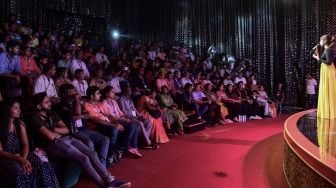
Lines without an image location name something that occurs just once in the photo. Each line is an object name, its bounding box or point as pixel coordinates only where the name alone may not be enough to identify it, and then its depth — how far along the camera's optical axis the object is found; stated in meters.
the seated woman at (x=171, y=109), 6.34
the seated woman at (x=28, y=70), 5.20
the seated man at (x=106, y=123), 4.20
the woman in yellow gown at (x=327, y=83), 5.31
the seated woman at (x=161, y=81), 7.40
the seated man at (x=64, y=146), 3.29
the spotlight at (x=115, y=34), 11.39
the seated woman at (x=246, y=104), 8.65
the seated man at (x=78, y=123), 3.77
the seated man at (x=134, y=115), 5.03
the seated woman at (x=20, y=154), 2.89
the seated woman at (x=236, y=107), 8.42
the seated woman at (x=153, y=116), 5.39
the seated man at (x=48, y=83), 4.98
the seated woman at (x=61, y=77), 5.49
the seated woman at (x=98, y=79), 6.15
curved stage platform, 2.39
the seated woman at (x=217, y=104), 7.86
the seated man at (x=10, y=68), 4.95
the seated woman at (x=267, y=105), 9.27
